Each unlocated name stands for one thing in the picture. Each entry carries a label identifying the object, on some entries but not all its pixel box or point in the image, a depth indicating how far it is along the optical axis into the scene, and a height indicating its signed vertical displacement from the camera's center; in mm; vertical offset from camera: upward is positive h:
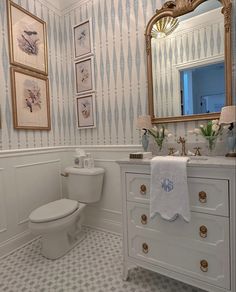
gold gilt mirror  1566 +647
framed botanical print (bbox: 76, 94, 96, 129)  2365 +340
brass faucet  1675 -67
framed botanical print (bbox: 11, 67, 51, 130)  2043 +454
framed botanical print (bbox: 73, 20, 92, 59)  2316 +1188
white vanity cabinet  1169 -625
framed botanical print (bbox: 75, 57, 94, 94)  2342 +769
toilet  1721 -671
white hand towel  1247 -336
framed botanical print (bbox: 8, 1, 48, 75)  2004 +1096
